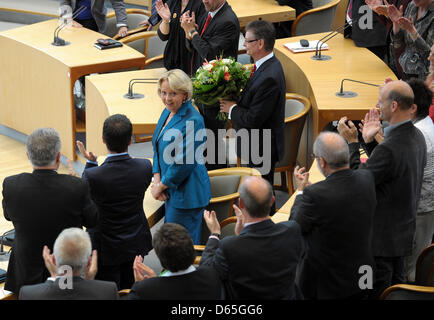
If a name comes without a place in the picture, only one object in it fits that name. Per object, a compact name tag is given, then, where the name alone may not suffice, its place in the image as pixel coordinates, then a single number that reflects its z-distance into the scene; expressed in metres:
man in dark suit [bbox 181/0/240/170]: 10.66
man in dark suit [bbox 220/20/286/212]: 9.37
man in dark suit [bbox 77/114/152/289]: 7.53
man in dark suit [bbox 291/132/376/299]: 6.50
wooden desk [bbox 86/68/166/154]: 10.87
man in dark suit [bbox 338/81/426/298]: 7.01
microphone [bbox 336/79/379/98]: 11.01
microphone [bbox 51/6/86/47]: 13.62
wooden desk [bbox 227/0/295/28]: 15.37
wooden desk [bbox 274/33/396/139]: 10.65
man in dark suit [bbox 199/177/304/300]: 6.00
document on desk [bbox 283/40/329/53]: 13.19
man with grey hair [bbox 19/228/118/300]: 5.84
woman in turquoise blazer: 8.42
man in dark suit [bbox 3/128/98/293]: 6.70
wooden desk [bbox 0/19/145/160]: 12.88
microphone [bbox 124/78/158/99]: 11.63
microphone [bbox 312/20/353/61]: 12.80
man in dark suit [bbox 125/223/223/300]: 5.73
